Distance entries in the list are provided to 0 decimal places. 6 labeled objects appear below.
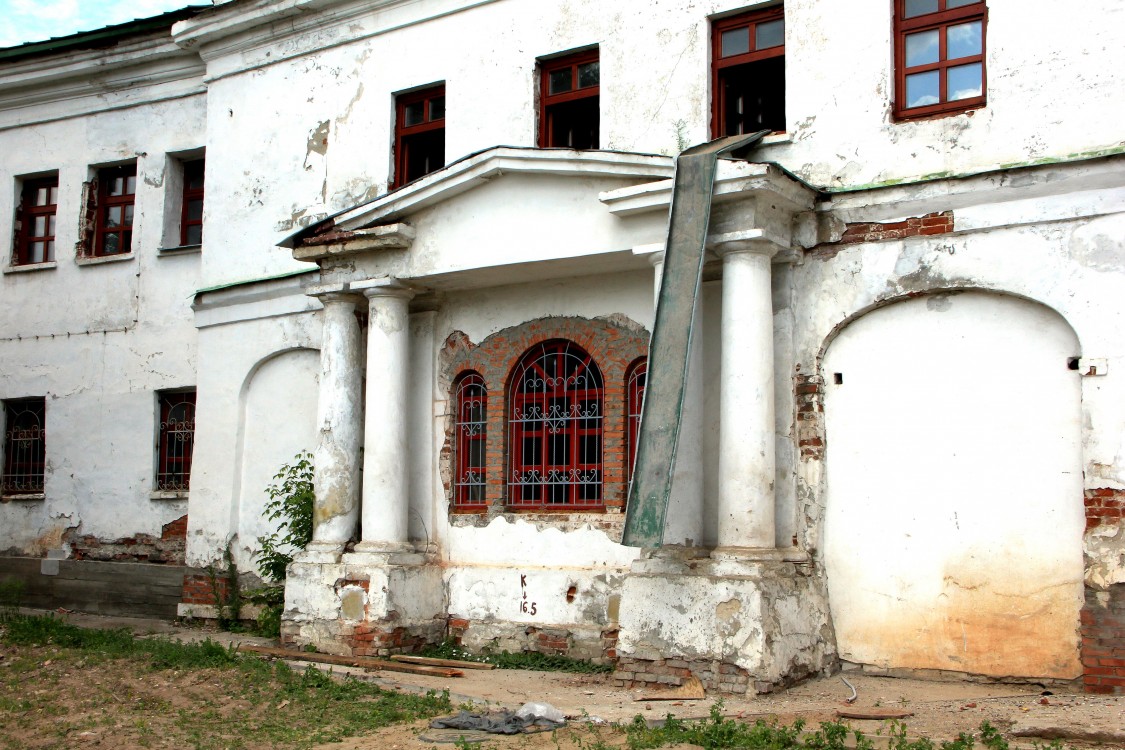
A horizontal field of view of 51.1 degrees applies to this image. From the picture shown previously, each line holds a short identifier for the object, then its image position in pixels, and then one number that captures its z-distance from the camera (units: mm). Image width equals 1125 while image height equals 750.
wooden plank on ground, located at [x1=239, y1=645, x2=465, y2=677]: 9305
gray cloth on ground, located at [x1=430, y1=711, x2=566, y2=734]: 7112
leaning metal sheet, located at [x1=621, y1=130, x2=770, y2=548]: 8055
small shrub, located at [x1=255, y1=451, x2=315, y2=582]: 11367
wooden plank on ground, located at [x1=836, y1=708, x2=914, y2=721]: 7191
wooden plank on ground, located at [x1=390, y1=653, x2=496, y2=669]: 9578
